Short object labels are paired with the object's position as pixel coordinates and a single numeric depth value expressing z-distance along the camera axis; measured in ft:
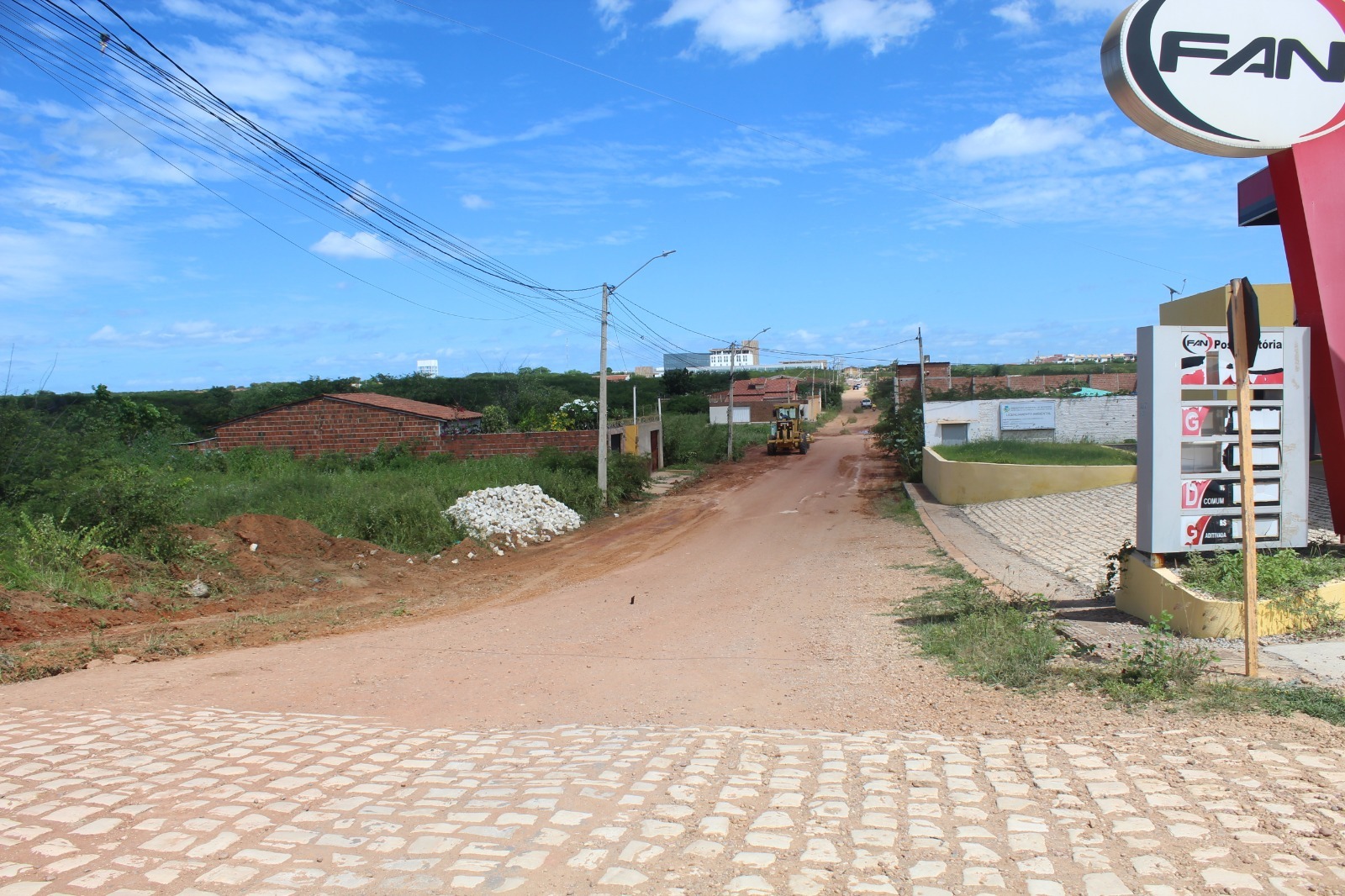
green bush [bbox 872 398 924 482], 111.96
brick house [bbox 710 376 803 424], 287.69
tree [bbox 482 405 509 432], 114.83
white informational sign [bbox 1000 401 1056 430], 121.29
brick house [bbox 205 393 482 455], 104.78
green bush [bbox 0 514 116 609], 40.78
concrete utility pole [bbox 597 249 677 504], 86.89
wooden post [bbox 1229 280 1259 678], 21.26
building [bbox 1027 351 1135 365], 459.73
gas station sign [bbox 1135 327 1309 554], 29.68
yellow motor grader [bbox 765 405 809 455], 171.53
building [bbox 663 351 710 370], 341.21
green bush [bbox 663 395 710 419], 274.57
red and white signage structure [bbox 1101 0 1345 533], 29.66
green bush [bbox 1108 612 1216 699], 20.89
